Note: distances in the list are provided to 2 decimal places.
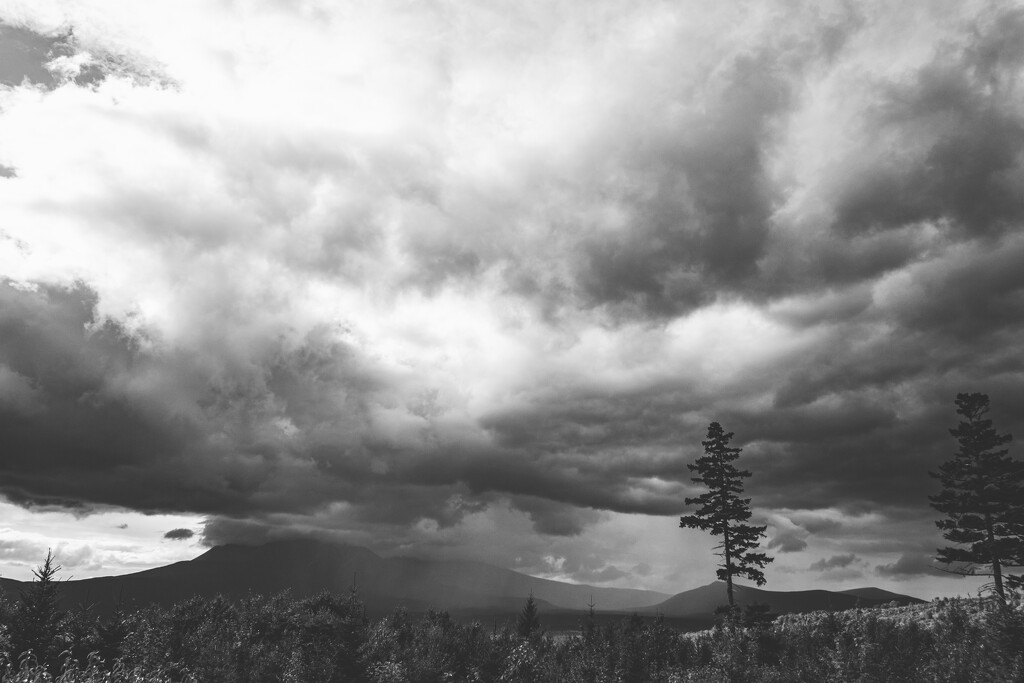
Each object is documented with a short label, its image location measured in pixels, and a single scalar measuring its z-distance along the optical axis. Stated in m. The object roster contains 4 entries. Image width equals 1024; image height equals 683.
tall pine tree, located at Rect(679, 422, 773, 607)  50.88
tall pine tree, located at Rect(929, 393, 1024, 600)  49.28
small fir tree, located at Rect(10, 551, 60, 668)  28.06
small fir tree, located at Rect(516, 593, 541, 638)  53.78
